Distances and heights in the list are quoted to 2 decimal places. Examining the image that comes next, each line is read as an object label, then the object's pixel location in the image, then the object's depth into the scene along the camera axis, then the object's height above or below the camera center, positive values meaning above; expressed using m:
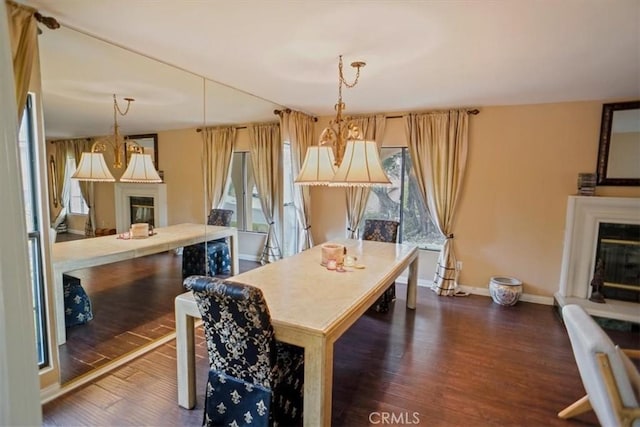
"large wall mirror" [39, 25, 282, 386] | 2.38 +0.35
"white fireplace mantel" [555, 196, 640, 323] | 3.56 -0.67
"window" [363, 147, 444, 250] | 4.71 -0.35
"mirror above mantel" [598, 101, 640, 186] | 3.62 +0.43
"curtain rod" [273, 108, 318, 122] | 4.49 +0.88
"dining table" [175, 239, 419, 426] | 1.68 -0.74
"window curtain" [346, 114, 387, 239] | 4.72 -0.19
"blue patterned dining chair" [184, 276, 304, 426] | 1.63 -1.01
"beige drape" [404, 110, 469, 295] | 4.29 +0.20
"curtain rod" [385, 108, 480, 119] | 4.20 +0.87
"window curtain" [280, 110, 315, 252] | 4.64 +0.39
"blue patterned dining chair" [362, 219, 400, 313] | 3.90 -0.66
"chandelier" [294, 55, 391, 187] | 2.38 +0.13
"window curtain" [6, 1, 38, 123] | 1.84 +0.71
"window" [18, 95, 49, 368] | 2.05 -0.25
